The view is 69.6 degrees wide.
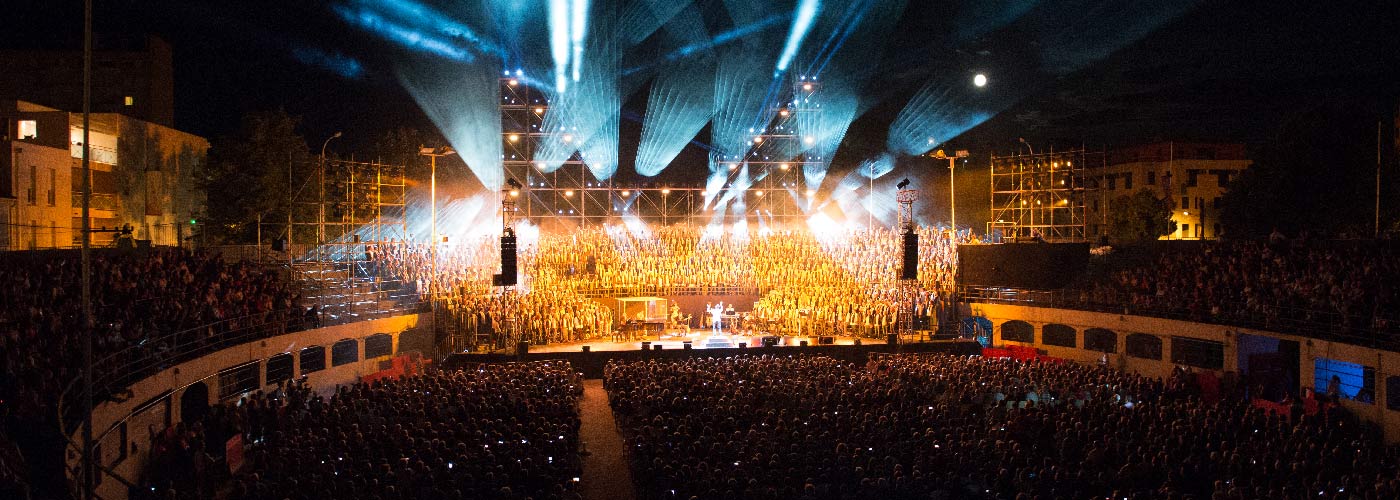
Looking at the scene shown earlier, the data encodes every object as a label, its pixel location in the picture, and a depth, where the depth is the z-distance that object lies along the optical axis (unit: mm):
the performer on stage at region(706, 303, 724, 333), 30188
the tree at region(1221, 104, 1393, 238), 33094
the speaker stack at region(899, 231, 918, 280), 27891
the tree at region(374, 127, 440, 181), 42469
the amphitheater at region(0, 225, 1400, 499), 13031
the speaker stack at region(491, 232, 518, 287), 26500
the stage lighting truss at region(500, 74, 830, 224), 36938
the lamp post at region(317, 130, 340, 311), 26344
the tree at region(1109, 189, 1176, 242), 43000
